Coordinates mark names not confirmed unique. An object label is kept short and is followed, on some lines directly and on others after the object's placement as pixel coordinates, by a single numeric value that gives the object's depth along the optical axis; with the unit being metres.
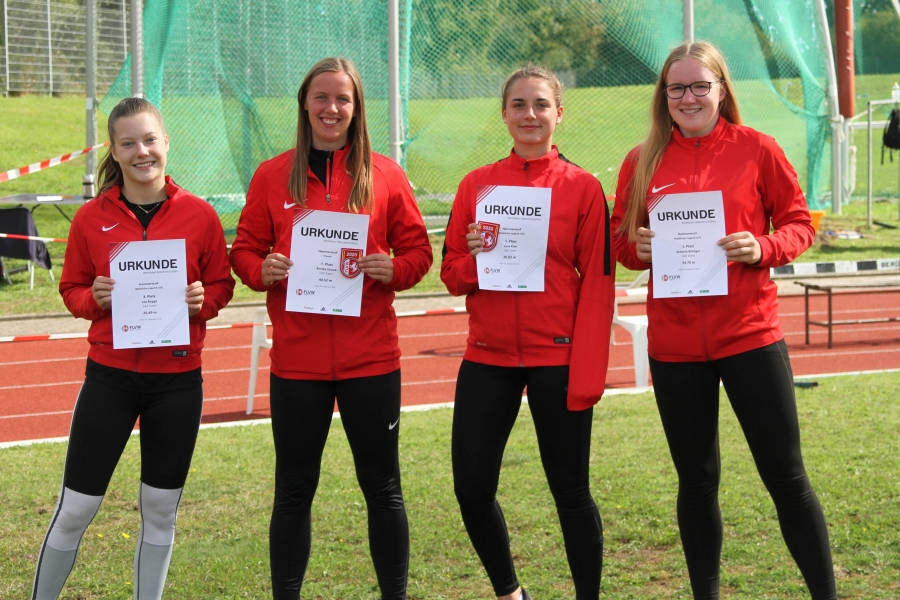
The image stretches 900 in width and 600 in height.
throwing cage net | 13.13
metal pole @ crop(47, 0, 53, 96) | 21.96
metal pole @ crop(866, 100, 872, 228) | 18.02
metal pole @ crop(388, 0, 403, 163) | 12.73
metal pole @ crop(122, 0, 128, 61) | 17.43
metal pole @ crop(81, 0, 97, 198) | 14.02
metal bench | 10.41
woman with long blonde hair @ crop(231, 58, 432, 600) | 3.82
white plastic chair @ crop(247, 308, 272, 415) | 8.13
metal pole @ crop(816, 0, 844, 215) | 16.80
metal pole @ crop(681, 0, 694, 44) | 12.67
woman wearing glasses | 3.61
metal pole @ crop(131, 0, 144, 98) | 11.97
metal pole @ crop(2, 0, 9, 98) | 20.84
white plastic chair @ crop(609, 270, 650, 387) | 8.62
